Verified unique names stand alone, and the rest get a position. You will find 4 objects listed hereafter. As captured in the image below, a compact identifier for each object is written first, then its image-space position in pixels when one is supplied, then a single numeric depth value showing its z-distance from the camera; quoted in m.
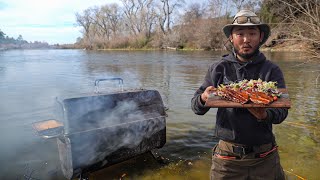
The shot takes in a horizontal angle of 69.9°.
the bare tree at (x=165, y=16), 53.17
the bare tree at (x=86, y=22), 68.96
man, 2.11
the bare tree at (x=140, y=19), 55.60
